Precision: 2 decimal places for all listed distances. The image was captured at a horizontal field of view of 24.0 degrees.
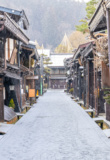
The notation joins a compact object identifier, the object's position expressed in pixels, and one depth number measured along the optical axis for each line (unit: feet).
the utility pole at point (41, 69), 154.05
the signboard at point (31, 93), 83.57
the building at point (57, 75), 252.83
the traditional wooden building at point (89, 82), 55.42
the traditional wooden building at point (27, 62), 86.23
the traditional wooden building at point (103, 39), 25.30
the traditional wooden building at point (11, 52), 37.99
